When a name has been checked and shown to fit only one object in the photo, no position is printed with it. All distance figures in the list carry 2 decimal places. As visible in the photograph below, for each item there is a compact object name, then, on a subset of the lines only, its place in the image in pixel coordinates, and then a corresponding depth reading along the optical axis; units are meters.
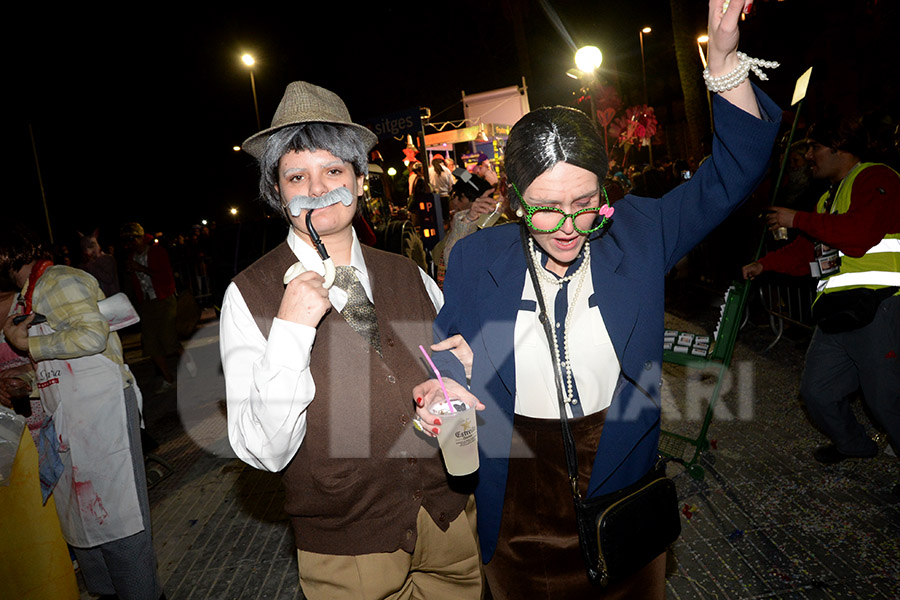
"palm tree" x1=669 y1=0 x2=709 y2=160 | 11.62
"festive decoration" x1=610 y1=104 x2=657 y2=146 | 12.29
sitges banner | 10.73
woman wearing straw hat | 1.74
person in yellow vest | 3.50
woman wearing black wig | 1.73
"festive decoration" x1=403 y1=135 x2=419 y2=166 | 15.18
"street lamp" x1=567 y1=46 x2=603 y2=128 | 10.34
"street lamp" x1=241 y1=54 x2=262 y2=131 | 18.75
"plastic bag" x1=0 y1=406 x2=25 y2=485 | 2.62
